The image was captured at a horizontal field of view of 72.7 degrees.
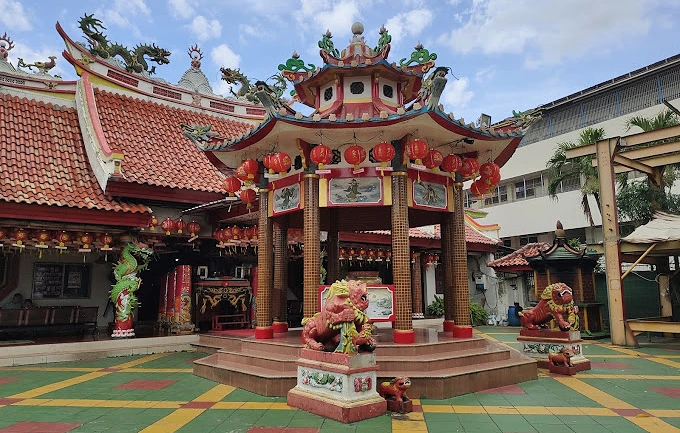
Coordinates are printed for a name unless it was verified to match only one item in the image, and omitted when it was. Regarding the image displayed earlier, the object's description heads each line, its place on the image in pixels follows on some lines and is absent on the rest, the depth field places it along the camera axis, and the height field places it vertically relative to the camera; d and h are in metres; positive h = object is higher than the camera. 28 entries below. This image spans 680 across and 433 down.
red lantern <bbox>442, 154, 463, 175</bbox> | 10.06 +2.61
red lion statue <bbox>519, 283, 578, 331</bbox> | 9.93 -0.59
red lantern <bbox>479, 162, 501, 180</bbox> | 10.79 +2.64
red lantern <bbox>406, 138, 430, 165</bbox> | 9.06 +2.62
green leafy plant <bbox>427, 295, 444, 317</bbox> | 20.38 -1.06
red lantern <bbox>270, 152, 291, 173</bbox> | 9.71 +2.55
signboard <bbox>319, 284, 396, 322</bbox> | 8.97 -0.36
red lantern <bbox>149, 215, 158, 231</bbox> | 13.40 +1.79
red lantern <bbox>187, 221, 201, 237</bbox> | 14.01 +1.70
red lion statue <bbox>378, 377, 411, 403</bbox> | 6.64 -1.51
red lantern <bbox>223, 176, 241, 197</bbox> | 11.26 +2.42
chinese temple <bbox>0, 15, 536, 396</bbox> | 9.30 +2.37
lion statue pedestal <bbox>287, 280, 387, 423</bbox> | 6.35 -1.13
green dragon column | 12.69 -0.08
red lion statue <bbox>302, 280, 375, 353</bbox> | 6.66 -0.57
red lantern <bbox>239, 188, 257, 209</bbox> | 11.38 +2.17
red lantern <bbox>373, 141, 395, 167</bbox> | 9.07 +2.57
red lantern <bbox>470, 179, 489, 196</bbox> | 11.00 +2.30
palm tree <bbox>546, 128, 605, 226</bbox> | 19.27 +4.90
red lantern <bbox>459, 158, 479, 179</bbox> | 10.36 +2.59
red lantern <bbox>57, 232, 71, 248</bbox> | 11.89 +1.20
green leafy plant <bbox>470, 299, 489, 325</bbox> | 21.23 -1.40
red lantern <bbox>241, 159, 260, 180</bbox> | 10.52 +2.64
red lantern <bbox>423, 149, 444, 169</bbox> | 9.62 +2.58
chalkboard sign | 14.84 +0.16
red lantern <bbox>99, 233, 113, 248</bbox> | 12.54 +1.23
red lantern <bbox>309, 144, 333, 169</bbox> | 9.26 +2.57
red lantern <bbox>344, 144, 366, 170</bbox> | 9.11 +2.53
